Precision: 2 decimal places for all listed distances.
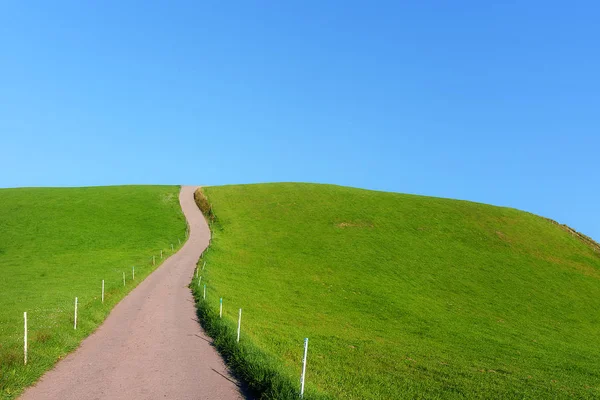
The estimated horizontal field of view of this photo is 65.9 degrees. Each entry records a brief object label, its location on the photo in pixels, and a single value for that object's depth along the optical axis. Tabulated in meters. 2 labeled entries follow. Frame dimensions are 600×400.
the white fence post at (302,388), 11.14
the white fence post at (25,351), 13.93
